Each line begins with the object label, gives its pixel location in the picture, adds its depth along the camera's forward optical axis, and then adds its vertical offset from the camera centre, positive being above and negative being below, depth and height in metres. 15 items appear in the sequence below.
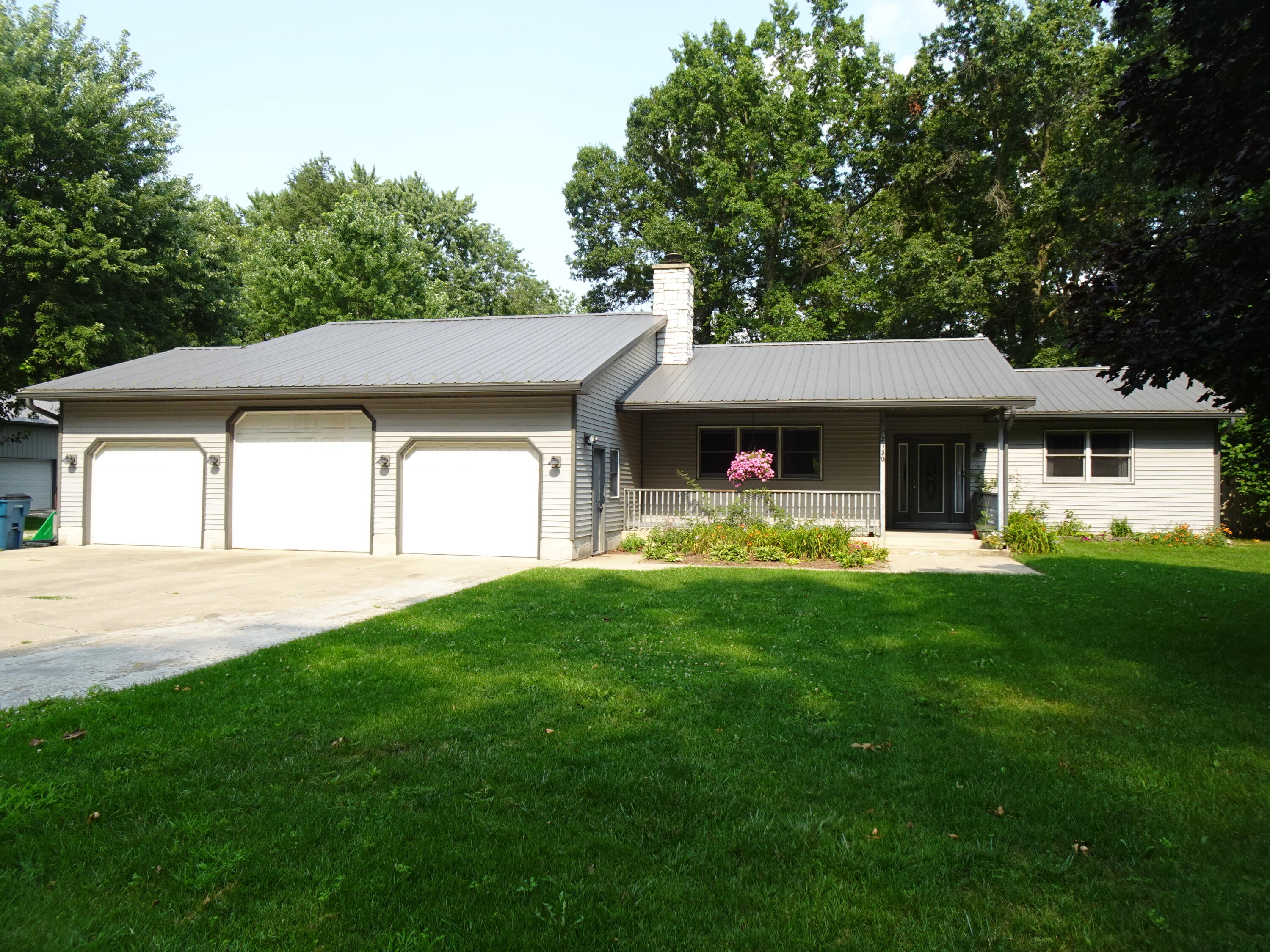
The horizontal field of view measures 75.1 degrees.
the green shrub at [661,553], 13.73 -1.19
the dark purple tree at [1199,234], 5.04 +1.68
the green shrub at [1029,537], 14.57 -0.90
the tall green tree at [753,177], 29.86 +11.84
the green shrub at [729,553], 13.54 -1.15
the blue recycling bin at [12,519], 14.79 -0.79
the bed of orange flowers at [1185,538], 16.86 -1.02
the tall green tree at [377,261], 31.12 +9.23
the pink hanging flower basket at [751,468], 15.70 +0.31
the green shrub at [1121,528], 17.78 -0.89
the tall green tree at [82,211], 22.50 +7.64
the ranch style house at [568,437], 14.08 +0.89
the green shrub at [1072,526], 17.94 -0.84
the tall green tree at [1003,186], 25.09 +9.79
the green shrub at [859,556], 12.73 -1.12
